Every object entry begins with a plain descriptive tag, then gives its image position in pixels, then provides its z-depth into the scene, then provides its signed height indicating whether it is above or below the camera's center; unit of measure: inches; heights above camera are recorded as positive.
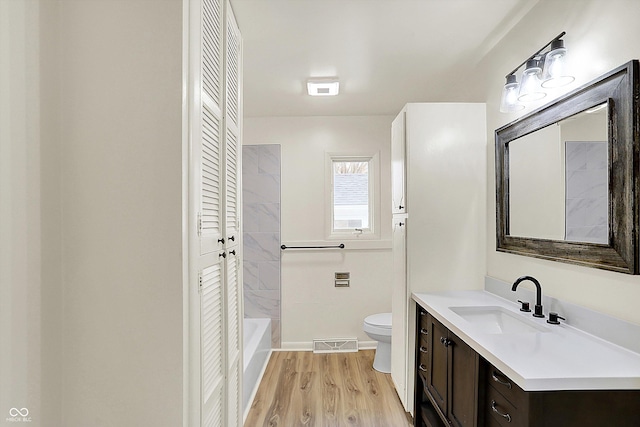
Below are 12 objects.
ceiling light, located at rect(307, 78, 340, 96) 108.6 +39.7
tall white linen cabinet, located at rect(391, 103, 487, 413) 91.4 +3.6
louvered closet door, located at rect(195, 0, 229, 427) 46.5 +1.5
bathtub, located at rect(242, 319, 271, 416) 98.5 -44.6
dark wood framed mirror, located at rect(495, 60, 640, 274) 50.4 +6.6
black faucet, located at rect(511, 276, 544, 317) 65.6 -15.5
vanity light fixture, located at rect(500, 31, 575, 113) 62.5 +26.0
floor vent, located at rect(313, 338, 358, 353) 143.0 -53.4
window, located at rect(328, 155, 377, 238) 148.6 +8.6
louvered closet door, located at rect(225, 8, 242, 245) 63.8 +16.9
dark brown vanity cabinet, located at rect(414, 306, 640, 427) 42.6 -25.5
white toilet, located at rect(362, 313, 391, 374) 120.5 -42.3
